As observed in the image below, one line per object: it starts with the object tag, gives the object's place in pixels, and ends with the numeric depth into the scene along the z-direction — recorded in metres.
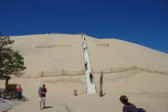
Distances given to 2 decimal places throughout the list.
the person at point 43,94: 10.41
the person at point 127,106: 4.13
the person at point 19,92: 14.38
